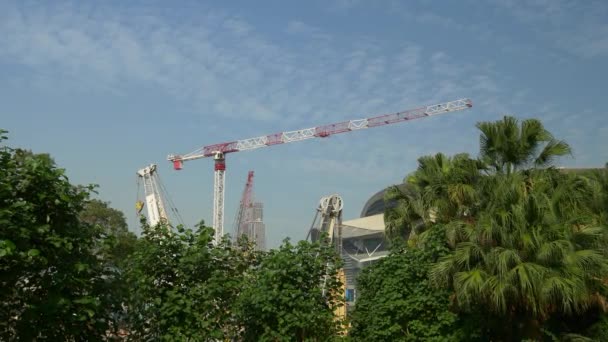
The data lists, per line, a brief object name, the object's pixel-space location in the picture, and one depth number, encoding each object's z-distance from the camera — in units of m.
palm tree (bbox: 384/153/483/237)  18.95
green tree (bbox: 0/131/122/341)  9.51
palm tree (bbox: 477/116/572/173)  18.59
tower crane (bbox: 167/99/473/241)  91.47
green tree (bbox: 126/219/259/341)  12.82
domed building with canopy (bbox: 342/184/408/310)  56.00
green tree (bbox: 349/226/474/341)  16.02
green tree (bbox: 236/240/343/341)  13.35
